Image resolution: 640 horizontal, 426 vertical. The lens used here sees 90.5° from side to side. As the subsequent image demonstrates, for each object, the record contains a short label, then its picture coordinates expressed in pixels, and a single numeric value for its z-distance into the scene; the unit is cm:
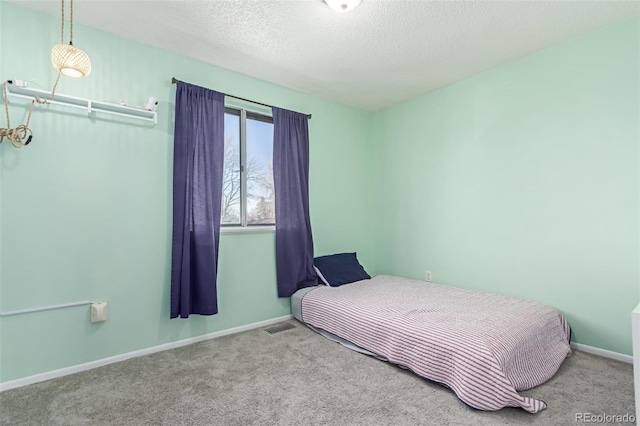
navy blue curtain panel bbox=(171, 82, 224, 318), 253
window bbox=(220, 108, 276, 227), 304
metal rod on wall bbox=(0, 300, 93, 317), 197
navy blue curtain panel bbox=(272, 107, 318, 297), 321
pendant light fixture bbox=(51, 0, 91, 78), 168
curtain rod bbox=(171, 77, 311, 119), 257
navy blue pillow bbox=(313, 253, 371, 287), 342
